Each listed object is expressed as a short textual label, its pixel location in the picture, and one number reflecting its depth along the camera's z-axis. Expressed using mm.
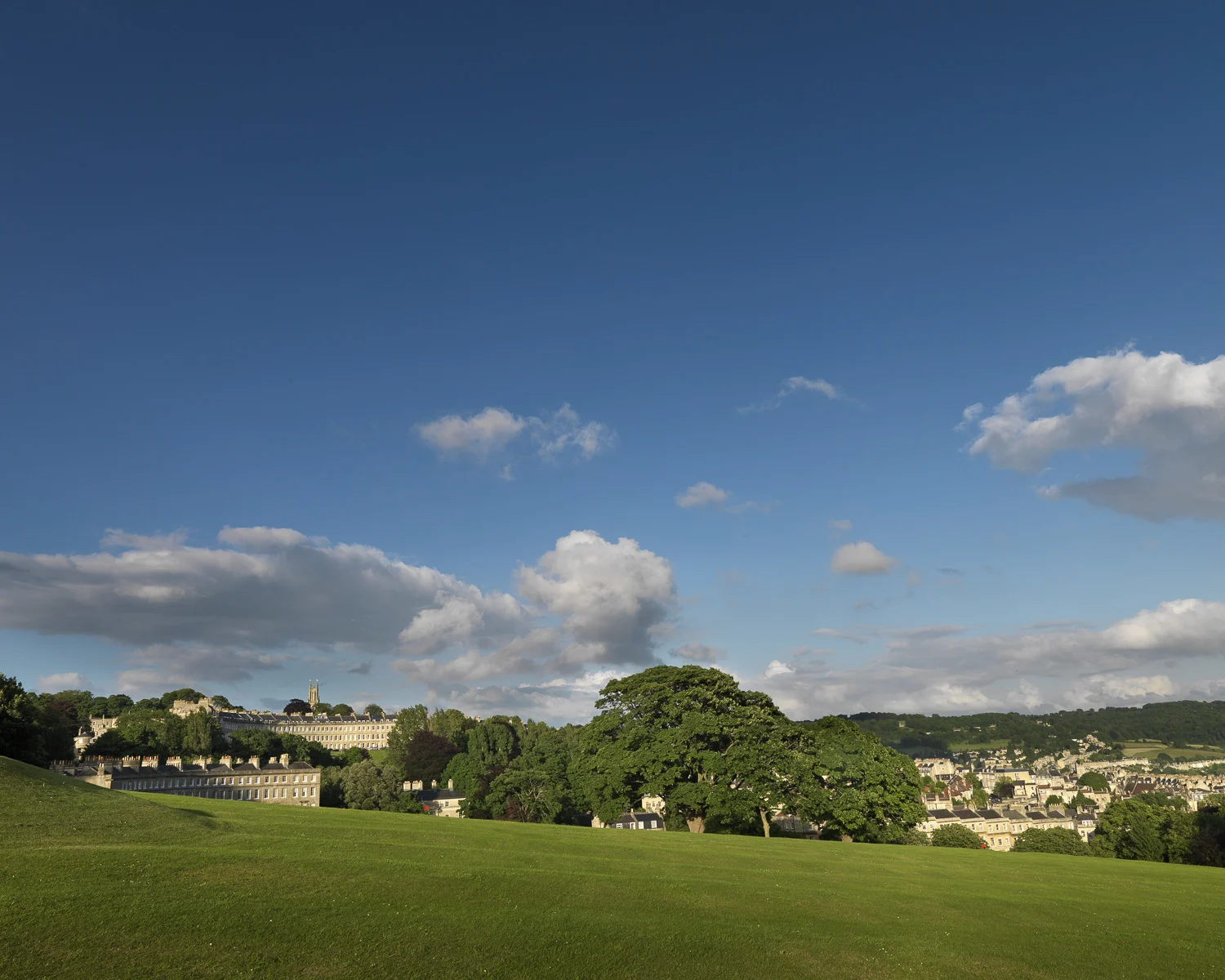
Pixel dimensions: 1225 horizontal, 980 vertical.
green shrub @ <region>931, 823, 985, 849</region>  106062
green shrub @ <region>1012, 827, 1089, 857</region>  101812
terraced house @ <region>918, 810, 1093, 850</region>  164875
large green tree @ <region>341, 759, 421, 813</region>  99562
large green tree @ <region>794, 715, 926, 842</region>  54844
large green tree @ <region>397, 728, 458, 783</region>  152625
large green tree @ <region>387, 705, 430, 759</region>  177612
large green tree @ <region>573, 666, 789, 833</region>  55594
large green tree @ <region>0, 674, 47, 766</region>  70250
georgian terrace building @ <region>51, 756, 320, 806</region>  108500
